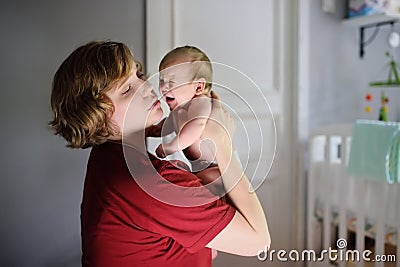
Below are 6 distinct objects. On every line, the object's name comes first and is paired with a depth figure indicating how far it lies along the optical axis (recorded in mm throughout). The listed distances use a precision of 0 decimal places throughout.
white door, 1603
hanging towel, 1556
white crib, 1606
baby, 707
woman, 682
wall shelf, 1910
